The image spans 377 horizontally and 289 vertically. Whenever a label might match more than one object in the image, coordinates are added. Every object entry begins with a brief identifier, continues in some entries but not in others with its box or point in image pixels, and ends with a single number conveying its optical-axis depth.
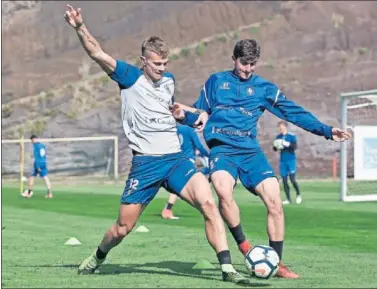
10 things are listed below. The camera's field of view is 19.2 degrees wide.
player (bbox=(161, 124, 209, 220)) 21.20
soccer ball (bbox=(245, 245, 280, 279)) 10.38
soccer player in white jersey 10.34
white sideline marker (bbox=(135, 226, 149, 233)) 17.55
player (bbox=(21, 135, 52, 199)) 32.38
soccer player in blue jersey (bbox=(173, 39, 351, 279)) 11.06
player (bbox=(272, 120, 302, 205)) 27.02
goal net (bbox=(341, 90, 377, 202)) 26.02
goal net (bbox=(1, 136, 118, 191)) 52.47
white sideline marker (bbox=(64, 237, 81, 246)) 15.06
